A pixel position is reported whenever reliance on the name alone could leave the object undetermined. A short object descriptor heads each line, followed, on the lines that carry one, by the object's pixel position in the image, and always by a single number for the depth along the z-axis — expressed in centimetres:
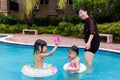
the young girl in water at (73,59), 288
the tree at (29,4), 923
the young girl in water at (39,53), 285
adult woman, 294
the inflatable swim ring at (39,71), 291
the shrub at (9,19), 1012
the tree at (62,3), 898
